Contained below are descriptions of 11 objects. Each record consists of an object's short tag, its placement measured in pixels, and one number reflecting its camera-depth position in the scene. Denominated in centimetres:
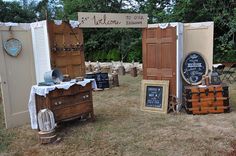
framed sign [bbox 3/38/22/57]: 430
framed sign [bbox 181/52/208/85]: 501
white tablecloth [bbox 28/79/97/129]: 383
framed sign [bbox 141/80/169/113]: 501
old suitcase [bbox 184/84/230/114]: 468
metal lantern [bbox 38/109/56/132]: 366
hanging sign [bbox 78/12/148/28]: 444
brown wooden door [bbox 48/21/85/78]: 439
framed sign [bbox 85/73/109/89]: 770
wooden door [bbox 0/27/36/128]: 432
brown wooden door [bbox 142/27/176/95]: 488
